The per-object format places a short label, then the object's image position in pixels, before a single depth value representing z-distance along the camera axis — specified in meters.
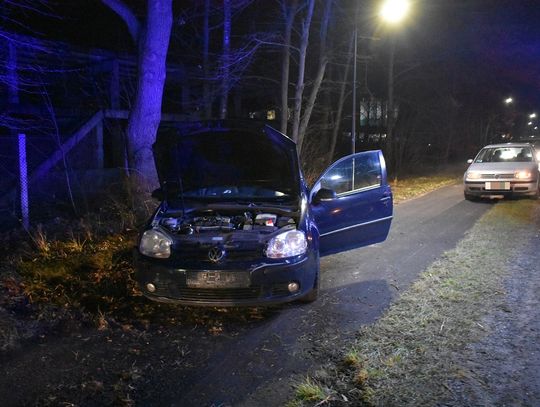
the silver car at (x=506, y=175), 12.05
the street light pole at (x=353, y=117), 13.95
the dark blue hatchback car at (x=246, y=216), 4.18
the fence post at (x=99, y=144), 13.95
